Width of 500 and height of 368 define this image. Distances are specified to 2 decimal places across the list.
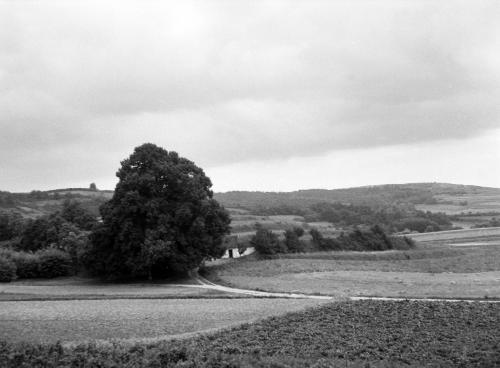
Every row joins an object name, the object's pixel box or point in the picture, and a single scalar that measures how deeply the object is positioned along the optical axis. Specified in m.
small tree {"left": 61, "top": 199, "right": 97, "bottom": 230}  93.50
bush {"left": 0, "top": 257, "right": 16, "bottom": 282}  66.56
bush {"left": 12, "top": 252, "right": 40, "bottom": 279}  70.81
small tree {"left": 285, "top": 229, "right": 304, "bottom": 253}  89.25
